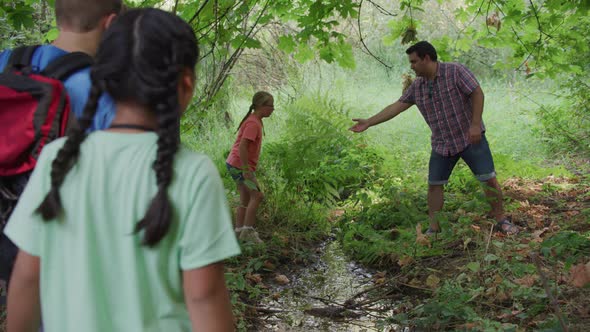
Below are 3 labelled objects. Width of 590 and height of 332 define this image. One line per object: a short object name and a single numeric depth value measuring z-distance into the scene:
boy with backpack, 1.70
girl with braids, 1.36
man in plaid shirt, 5.68
